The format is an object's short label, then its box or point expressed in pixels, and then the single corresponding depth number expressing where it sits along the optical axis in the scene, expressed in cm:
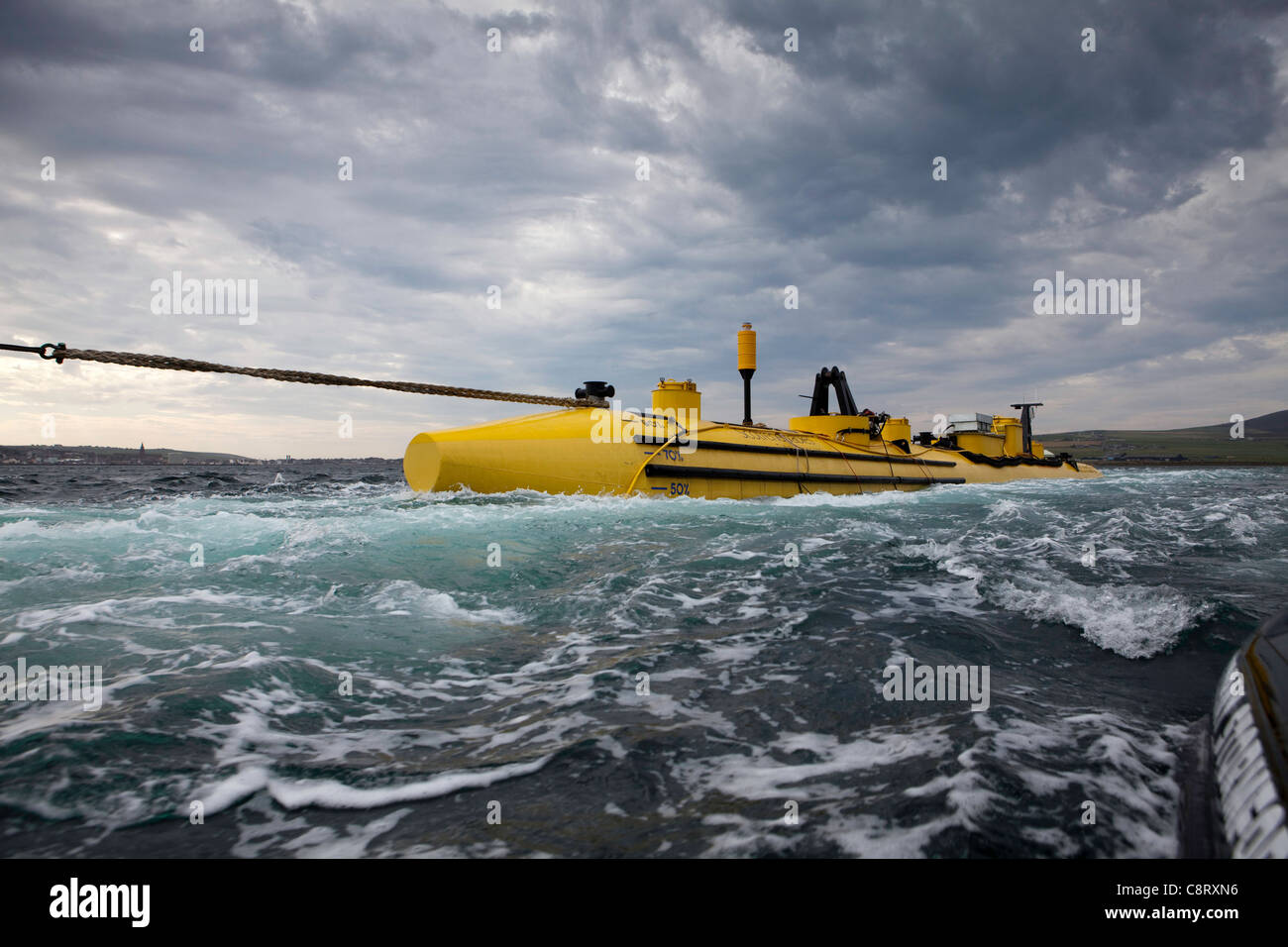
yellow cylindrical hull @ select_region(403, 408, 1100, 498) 1345
